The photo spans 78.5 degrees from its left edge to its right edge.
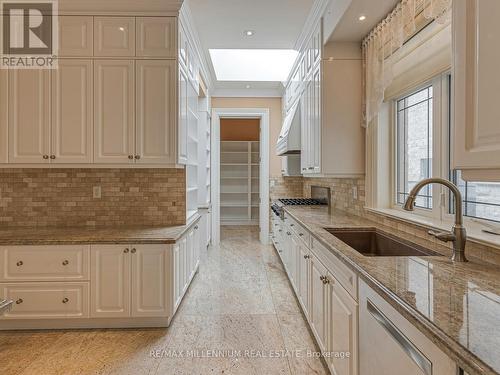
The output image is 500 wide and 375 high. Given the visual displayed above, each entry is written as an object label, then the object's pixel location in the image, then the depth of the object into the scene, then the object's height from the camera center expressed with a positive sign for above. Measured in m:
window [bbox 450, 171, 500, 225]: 1.62 -0.09
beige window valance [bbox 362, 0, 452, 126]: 1.73 +1.03
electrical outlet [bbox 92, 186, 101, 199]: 3.07 -0.10
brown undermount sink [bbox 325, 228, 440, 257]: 2.24 -0.43
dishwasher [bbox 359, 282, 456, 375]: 0.89 -0.55
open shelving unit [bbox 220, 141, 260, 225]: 7.95 +0.02
